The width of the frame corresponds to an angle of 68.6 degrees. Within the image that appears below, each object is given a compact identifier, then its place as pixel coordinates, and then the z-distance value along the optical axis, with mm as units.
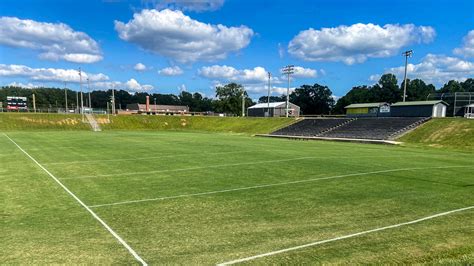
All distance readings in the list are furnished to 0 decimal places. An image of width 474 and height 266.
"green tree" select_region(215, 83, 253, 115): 152875
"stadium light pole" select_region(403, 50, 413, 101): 66625
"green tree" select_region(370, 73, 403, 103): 125625
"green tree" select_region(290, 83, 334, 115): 147125
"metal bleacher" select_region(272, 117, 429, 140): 48469
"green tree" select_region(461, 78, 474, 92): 140250
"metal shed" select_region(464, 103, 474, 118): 59862
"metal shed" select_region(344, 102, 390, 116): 68425
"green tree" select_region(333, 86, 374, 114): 130750
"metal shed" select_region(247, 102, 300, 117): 105250
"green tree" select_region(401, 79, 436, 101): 122956
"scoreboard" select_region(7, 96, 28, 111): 112712
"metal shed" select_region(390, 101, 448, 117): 53656
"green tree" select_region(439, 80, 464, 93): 132875
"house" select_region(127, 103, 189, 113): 173200
